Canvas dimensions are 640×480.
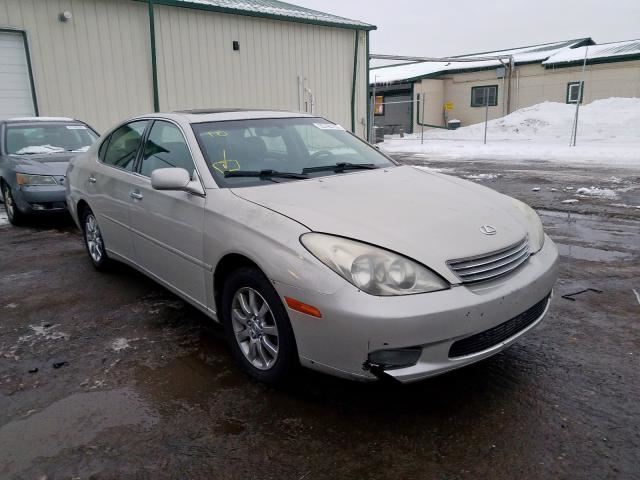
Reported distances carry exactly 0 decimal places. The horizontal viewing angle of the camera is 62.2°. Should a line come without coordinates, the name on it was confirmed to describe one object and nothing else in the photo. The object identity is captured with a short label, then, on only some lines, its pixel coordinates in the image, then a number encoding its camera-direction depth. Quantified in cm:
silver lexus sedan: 250
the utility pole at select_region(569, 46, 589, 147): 1910
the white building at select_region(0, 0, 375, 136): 1120
